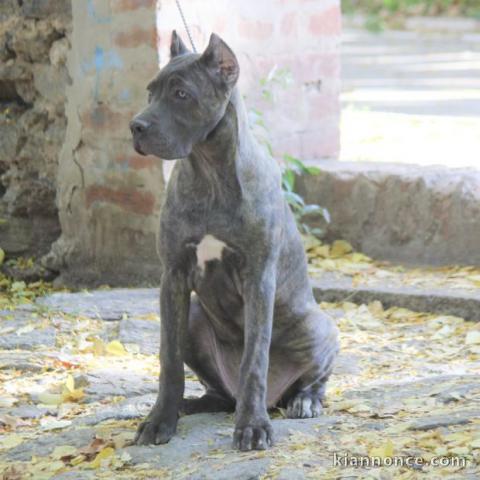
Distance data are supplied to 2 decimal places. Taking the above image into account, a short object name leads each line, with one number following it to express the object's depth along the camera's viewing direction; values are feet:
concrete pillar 46.49
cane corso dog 28.89
